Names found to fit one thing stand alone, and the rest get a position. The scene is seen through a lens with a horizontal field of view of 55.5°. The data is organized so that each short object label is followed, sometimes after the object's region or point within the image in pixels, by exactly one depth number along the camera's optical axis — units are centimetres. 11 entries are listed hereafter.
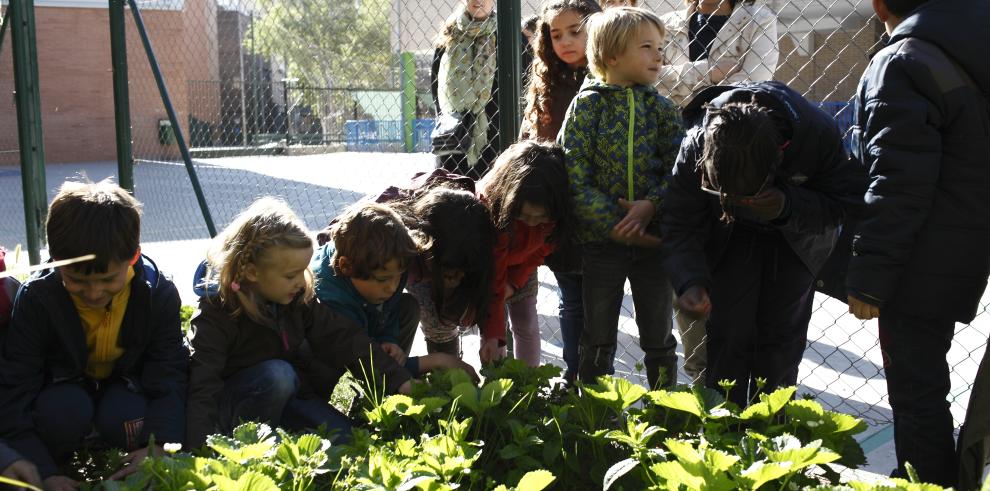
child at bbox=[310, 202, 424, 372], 292
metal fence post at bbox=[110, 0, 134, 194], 535
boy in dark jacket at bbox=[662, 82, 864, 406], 264
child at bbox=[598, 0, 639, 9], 414
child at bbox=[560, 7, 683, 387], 321
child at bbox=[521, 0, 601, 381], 375
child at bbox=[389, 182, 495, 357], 304
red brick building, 2530
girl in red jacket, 312
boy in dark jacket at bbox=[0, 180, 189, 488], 264
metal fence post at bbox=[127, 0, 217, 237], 526
